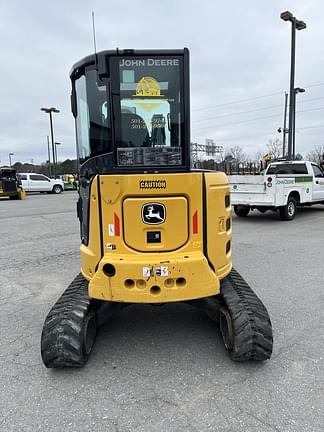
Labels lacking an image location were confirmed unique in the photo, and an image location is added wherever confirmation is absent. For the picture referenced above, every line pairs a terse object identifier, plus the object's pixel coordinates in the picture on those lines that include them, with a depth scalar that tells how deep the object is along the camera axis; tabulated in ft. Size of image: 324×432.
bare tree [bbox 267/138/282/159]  168.27
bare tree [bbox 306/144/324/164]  162.35
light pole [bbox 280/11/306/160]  49.05
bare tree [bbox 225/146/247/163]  182.41
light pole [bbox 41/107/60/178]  109.70
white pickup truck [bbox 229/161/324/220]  36.94
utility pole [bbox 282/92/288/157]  124.13
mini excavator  10.14
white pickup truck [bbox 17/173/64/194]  95.40
